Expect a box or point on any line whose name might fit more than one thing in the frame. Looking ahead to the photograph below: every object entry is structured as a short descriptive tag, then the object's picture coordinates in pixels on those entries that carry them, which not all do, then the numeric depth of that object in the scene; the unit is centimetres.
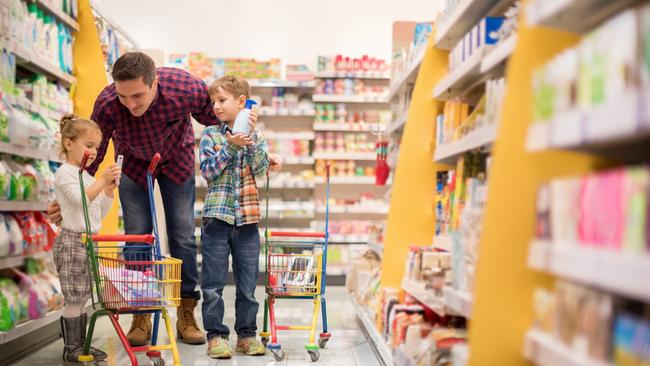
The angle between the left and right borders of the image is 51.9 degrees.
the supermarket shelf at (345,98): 798
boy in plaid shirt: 340
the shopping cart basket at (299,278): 348
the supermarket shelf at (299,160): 788
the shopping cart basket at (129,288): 277
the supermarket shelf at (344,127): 793
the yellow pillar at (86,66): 466
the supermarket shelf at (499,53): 195
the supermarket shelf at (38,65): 365
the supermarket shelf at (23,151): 341
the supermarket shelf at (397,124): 424
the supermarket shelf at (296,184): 775
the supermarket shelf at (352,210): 779
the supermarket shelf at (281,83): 793
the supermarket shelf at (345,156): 794
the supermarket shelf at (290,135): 791
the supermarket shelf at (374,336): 295
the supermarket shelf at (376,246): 415
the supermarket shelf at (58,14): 409
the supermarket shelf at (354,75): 796
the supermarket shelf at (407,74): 370
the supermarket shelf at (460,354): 161
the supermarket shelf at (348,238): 777
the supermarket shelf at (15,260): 340
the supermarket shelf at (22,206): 340
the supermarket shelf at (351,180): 789
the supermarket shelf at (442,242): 271
